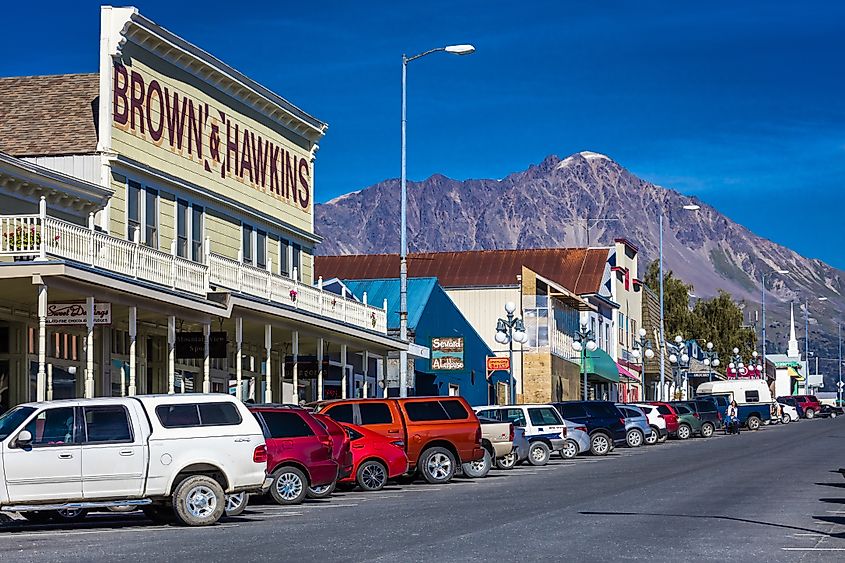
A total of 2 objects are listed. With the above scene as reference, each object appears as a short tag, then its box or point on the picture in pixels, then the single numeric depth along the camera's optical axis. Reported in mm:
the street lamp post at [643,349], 69425
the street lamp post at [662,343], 73812
